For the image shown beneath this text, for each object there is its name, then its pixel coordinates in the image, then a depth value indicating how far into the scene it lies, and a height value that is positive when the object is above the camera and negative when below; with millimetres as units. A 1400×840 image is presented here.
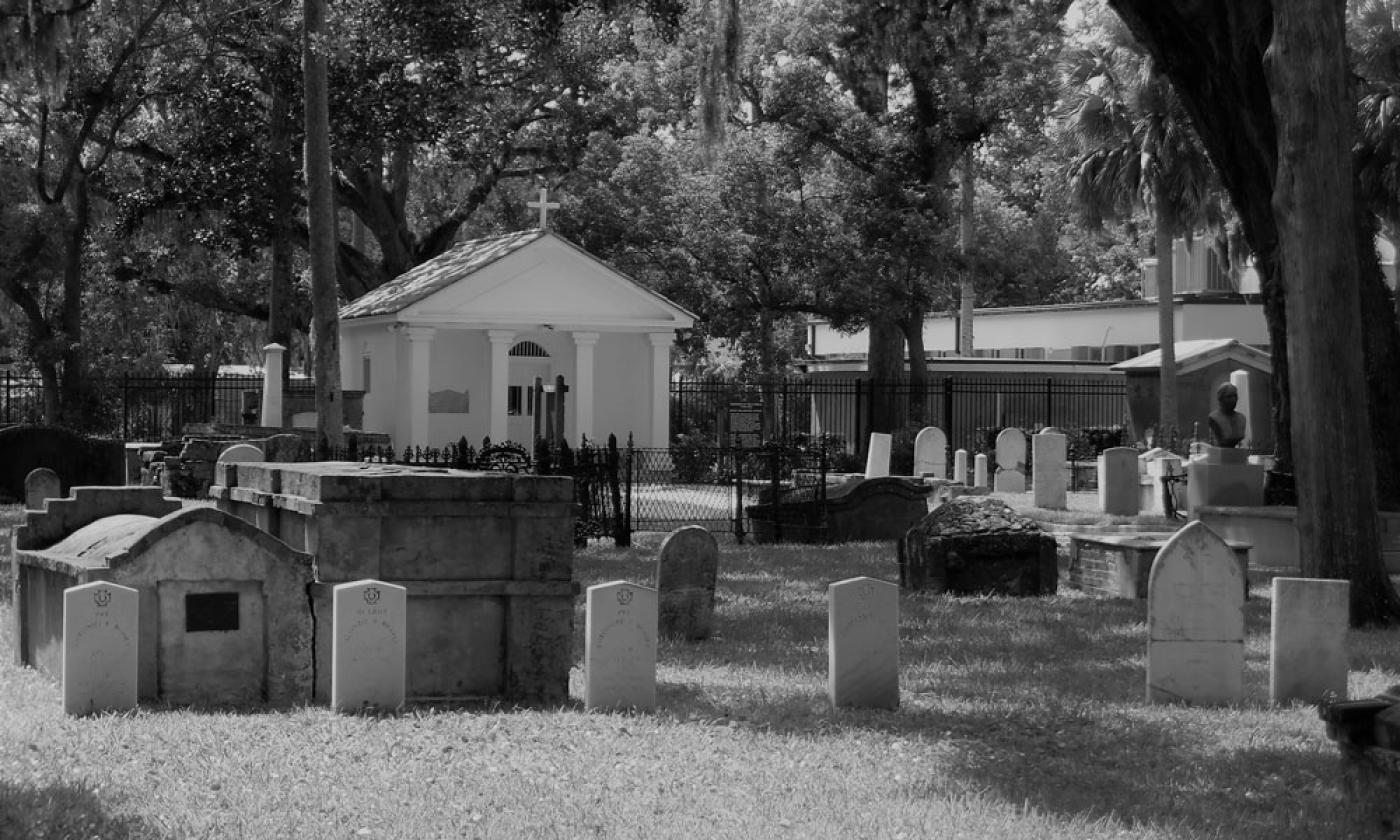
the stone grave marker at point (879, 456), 30125 -67
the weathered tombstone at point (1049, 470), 27047 -301
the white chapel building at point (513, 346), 33938 +2264
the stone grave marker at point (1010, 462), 31047 -203
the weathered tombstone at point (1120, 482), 26219 -482
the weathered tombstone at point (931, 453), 30500 -19
